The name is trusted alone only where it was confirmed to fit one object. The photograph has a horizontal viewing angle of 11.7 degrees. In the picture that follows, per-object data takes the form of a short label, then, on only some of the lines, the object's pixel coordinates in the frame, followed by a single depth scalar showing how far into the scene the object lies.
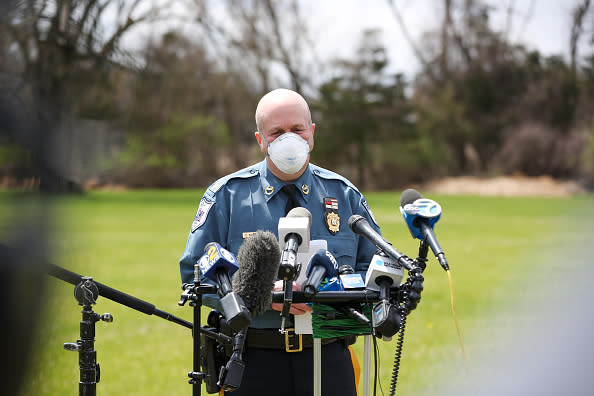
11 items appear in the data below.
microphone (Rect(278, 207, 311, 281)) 7.26
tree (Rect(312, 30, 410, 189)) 74.11
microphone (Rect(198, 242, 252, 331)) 7.35
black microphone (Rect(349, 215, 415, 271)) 7.36
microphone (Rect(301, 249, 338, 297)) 7.39
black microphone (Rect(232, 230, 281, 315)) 7.31
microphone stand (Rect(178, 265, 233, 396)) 7.39
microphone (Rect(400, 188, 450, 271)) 7.40
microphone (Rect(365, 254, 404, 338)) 7.32
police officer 7.79
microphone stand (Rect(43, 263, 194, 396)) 7.41
